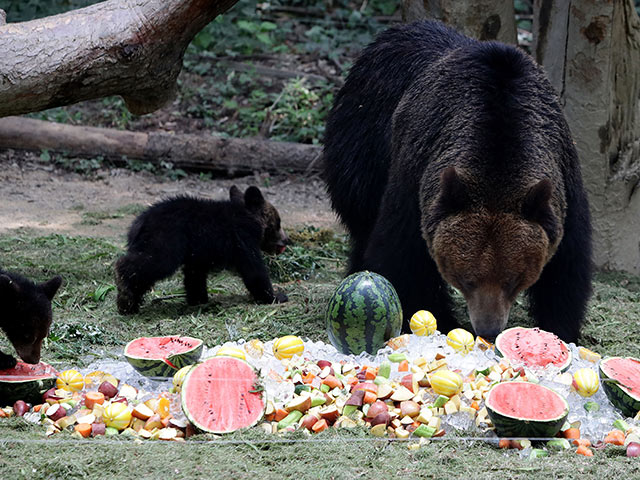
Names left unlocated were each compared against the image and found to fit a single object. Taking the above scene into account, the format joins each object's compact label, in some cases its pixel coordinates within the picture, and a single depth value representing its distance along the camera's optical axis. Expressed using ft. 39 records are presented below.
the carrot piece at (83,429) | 25.00
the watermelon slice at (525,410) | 24.34
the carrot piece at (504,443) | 24.41
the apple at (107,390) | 27.53
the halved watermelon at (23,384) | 27.02
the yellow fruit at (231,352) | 28.25
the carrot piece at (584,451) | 23.78
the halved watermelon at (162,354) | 28.84
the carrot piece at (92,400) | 26.53
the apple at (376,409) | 25.59
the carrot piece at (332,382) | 27.66
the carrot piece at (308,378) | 28.09
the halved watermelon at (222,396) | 25.11
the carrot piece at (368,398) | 26.37
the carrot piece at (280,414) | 25.98
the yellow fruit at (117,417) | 25.45
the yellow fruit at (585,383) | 27.32
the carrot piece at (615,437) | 24.52
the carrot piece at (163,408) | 26.06
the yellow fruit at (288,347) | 30.66
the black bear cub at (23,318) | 30.50
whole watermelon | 31.58
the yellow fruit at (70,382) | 28.25
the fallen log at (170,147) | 75.51
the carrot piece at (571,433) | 25.09
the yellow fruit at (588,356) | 30.73
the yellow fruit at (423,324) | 33.19
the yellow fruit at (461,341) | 30.76
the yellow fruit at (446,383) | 26.58
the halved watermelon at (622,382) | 26.53
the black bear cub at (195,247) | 40.70
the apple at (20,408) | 26.61
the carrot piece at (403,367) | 28.76
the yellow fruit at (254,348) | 29.96
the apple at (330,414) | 25.86
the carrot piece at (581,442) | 24.44
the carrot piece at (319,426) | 25.26
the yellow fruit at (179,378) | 27.22
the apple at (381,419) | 25.21
